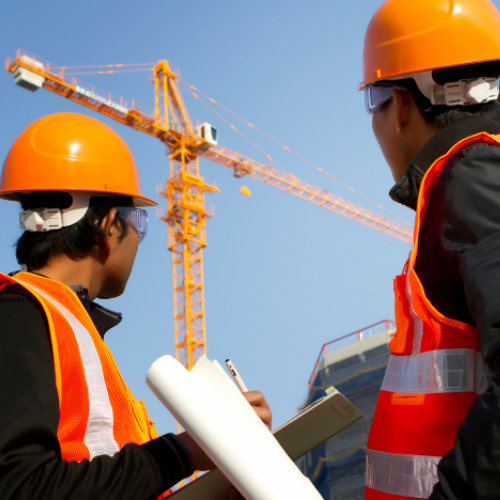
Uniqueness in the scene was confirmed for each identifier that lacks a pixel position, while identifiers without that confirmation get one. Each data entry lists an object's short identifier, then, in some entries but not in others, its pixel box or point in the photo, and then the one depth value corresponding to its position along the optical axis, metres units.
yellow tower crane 37.12
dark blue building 19.09
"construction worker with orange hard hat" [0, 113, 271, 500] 1.74
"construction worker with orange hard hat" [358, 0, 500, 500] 1.32
